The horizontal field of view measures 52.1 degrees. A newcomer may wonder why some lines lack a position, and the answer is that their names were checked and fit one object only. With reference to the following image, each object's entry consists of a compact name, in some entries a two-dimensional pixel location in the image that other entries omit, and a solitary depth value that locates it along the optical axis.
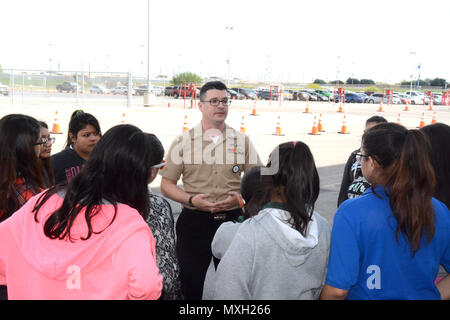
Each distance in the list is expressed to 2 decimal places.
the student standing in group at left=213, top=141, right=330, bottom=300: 2.13
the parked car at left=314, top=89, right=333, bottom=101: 54.70
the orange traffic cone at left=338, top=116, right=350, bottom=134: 19.02
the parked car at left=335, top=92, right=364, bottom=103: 51.09
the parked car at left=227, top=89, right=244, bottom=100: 50.05
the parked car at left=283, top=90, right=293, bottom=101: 52.34
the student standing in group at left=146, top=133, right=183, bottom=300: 2.33
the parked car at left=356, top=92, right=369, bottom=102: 51.34
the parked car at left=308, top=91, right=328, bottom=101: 54.84
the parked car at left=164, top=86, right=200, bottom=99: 46.59
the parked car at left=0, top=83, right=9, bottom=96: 33.44
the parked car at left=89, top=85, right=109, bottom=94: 45.84
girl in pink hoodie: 1.86
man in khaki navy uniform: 3.59
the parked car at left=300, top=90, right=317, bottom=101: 54.29
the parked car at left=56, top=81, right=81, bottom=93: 49.91
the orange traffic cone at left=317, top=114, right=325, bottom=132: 19.49
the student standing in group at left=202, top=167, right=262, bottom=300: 2.30
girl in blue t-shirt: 2.17
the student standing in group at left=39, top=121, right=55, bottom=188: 3.78
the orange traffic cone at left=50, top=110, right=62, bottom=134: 15.29
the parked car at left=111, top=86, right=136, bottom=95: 47.19
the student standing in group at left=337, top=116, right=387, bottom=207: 3.70
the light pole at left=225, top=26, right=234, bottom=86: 55.06
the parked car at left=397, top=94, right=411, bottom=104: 51.47
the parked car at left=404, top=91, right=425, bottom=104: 53.33
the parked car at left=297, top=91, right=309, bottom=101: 53.56
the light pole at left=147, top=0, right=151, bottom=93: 28.90
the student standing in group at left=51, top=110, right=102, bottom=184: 4.13
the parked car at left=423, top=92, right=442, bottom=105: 53.41
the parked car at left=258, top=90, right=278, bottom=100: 53.94
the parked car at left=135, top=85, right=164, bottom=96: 47.62
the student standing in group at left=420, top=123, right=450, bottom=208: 2.84
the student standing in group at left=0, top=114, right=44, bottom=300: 2.64
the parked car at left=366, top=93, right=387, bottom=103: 51.12
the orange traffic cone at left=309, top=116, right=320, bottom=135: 18.06
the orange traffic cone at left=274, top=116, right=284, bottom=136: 17.05
